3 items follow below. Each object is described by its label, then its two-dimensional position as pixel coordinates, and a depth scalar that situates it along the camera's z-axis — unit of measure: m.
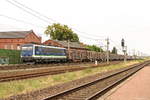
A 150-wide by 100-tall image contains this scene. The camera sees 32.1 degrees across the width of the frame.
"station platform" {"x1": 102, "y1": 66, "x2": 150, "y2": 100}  11.49
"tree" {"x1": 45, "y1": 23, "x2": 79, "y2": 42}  101.62
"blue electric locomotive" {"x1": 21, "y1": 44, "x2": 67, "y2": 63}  39.47
